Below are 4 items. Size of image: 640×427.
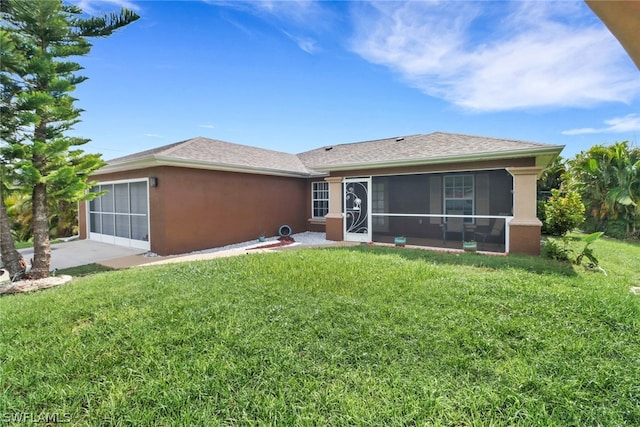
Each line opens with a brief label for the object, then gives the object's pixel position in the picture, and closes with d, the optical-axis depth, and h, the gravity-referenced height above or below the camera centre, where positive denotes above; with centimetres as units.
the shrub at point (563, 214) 1252 -51
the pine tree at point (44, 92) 672 +282
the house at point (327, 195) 960 +42
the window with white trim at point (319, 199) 1580 +30
